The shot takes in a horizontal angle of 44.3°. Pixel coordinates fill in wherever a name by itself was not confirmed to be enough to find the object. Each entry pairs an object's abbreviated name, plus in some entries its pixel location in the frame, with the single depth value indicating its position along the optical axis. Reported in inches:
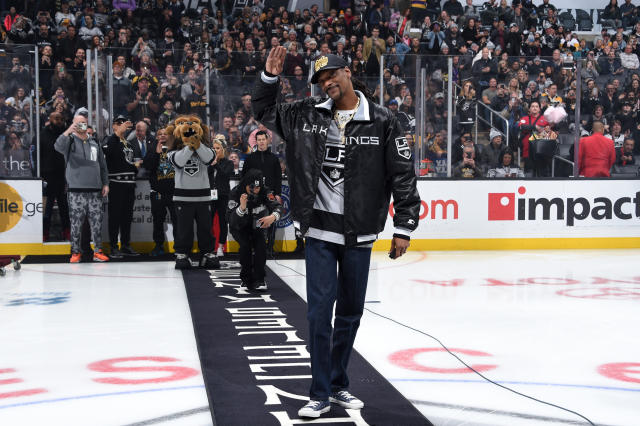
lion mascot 339.9
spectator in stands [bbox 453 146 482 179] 447.8
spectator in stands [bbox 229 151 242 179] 434.0
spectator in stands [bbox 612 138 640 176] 467.2
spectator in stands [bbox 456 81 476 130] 443.2
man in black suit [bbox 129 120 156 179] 420.2
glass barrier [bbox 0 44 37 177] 416.5
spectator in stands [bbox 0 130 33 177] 416.5
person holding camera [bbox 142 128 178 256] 402.0
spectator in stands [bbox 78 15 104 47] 587.2
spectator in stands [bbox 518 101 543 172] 451.5
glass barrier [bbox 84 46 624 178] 425.7
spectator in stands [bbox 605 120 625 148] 466.3
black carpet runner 147.2
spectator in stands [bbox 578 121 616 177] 463.2
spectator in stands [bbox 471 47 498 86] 445.1
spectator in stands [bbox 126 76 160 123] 423.5
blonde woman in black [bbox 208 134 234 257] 402.9
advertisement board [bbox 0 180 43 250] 414.6
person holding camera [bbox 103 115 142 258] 403.2
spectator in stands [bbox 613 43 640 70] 467.8
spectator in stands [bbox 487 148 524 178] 450.6
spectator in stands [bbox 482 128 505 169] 446.9
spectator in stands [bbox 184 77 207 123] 431.8
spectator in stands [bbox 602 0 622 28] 816.9
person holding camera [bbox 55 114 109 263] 381.7
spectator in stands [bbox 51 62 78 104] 424.2
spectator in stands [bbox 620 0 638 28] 808.3
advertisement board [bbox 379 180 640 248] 451.2
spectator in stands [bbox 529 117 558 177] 454.0
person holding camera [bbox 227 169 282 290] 289.3
